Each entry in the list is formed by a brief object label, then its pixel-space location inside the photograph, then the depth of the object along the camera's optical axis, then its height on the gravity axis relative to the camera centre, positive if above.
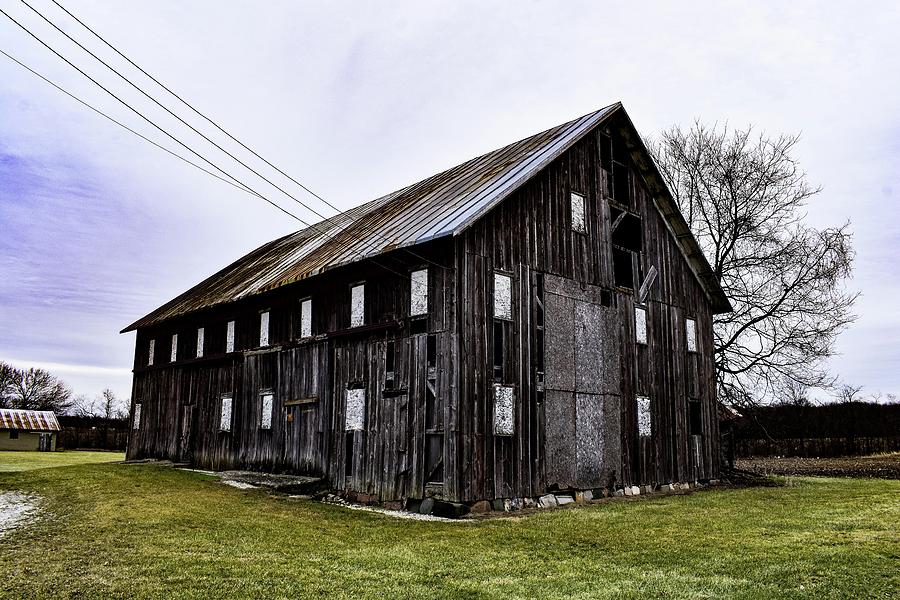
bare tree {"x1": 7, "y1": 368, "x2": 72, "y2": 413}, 77.38 +3.01
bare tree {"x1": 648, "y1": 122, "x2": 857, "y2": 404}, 26.58 +6.31
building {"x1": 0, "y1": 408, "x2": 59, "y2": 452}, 54.75 -0.94
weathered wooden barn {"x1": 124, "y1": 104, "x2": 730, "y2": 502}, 15.42 +2.05
